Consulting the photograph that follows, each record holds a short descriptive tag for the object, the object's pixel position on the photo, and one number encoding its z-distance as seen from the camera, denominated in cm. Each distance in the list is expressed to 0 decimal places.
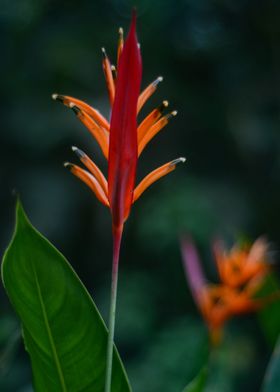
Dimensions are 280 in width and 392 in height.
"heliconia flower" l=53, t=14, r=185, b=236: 80
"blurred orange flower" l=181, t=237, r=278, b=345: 114
